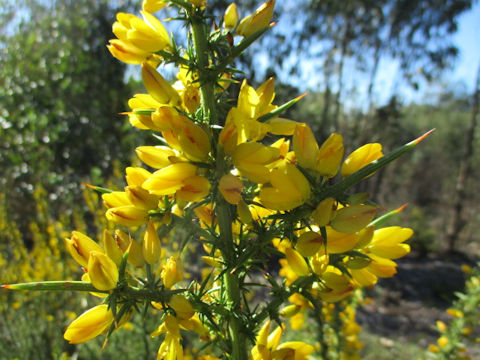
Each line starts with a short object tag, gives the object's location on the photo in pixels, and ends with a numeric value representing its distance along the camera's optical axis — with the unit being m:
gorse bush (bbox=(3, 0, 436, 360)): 0.13
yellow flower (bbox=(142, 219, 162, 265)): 0.14
